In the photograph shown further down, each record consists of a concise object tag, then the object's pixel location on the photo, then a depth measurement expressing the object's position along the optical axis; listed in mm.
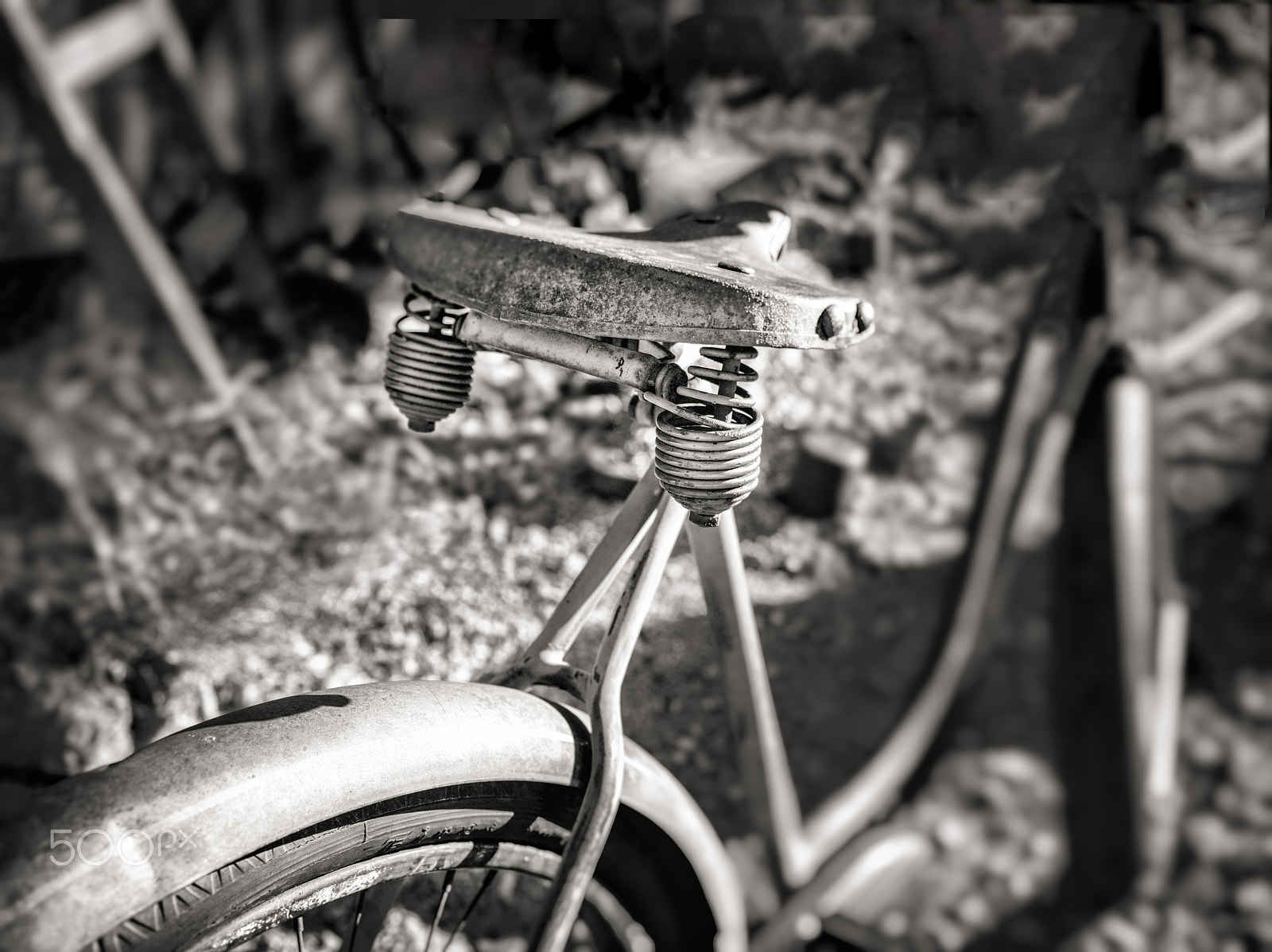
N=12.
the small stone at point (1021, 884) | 2297
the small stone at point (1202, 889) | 2268
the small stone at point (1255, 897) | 2250
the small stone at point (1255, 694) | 2557
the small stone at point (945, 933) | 2182
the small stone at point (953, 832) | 2344
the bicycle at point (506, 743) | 862
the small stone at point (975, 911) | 2227
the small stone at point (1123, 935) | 2199
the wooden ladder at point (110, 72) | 2004
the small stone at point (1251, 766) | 2459
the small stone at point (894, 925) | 2139
